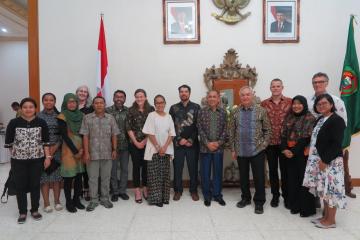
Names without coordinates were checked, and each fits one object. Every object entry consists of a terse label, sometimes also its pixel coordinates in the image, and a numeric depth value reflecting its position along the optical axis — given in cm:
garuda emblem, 415
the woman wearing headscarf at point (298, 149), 302
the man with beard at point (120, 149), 361
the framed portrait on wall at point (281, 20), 416
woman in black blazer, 261
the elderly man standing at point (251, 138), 318
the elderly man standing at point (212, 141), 339
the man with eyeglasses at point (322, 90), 301
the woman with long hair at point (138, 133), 352
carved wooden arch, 415
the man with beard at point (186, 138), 351
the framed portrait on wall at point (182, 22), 418
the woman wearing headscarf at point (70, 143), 314
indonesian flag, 401
